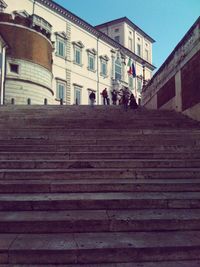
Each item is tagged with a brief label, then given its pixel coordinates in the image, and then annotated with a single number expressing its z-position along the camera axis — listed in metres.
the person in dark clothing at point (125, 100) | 17.95
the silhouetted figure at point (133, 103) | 18.94
